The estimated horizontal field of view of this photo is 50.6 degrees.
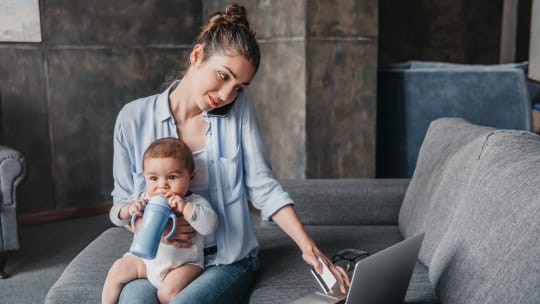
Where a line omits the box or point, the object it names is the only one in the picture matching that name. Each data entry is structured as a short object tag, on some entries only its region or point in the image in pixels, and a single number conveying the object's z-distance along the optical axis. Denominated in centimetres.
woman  157
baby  149
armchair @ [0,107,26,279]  276
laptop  116
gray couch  117
